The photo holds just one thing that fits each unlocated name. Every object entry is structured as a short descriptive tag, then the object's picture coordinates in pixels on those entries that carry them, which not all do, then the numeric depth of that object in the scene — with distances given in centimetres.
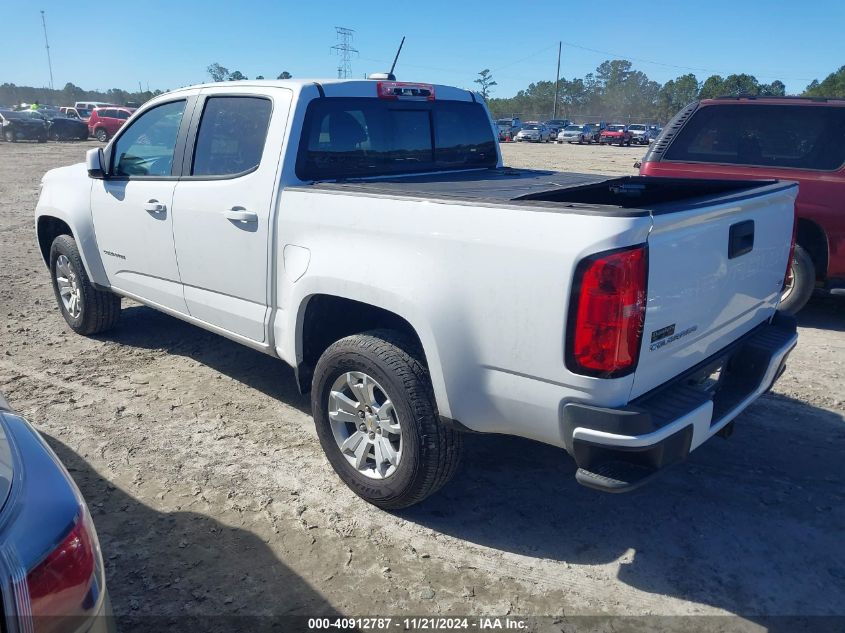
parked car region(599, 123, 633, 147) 4581
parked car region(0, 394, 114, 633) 147
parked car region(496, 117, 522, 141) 4783
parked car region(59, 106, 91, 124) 3835
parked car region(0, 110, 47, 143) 3250
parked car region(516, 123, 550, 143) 4784
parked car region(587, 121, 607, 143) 4762
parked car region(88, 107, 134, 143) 3312
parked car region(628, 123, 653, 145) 4709
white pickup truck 246
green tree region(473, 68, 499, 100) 11333
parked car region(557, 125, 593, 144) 4691
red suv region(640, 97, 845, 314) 586
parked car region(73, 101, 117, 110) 4181
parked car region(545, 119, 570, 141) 5073
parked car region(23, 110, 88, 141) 3288
